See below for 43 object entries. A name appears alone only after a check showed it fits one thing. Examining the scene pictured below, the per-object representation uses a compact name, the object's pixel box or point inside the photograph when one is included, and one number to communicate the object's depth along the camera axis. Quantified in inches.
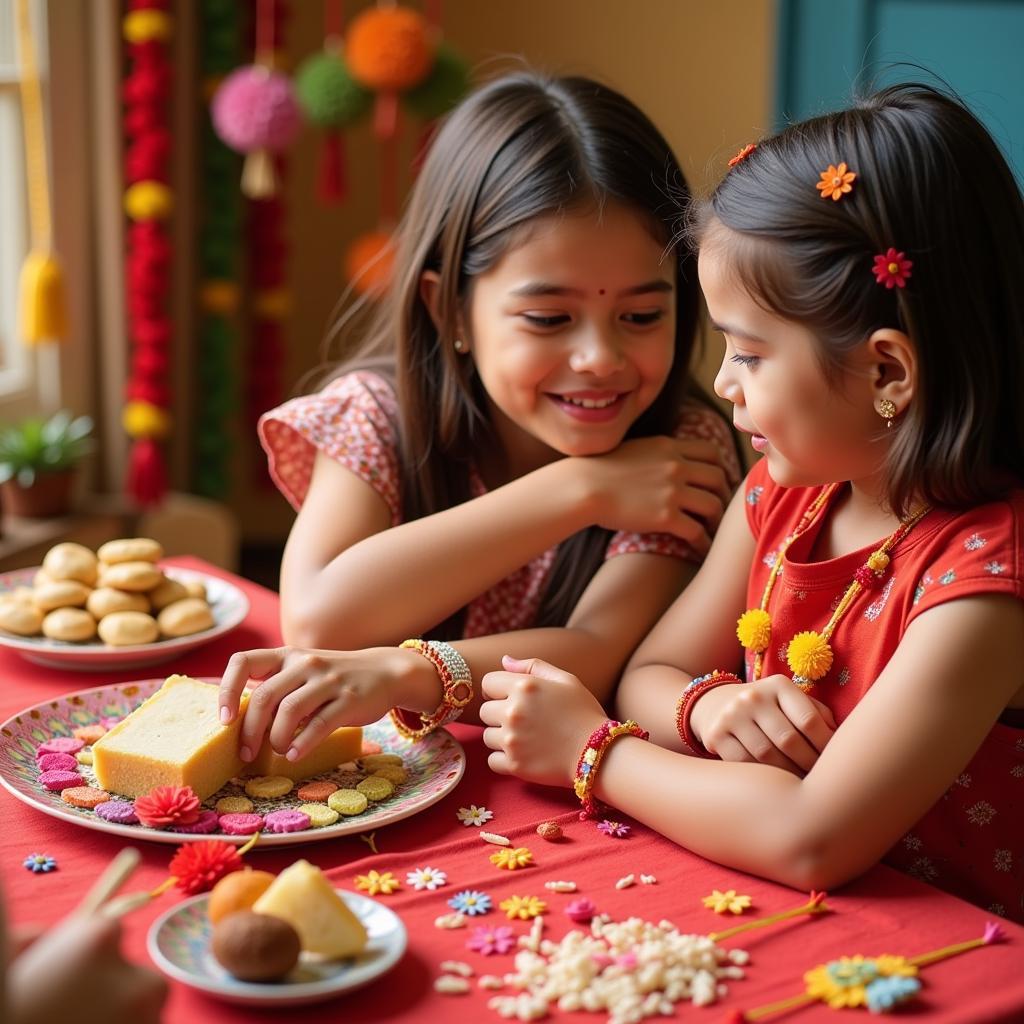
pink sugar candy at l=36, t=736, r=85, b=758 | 42.7
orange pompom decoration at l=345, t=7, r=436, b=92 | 116.4
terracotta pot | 111.8
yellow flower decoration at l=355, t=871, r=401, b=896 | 34.7
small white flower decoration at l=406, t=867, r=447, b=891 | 35.3
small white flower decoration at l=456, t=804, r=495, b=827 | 39.8
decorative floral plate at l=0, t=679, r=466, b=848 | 36.9
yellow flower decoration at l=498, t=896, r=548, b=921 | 33.8
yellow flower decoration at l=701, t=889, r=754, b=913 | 34.4
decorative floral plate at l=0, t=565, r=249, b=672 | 52.2
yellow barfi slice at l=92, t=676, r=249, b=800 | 38.8
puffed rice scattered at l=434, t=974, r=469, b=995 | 30.0
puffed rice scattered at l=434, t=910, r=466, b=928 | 33.1
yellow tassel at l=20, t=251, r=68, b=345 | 107.3
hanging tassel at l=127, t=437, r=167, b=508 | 123.0
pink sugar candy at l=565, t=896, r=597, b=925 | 33.6
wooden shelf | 107.3
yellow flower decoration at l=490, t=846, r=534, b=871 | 36.8
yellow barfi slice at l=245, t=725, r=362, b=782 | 41.2
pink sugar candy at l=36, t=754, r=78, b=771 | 41.2
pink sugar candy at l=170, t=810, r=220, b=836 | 36.8
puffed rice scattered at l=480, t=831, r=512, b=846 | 38.3
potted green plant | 110.0
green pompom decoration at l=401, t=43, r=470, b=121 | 121.1
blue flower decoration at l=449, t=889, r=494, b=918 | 33.9
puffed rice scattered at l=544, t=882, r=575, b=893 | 35.4
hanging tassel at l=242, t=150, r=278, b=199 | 120.7
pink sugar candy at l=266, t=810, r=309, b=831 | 37.0
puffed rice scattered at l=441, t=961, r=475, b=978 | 30.9
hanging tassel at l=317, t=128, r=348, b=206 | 125.9
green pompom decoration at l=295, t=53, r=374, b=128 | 120.3
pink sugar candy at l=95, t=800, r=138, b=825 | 37.2
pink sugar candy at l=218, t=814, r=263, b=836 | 36.8
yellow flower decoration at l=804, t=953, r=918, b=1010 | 30.2
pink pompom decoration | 118.1
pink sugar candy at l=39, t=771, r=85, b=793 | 39.7
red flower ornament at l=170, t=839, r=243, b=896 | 34.2
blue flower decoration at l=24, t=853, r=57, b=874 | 35.6
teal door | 143.2
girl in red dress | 36.8
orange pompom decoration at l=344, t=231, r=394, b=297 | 119.8
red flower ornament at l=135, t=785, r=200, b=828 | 36.9
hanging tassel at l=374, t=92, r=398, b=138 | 123.3
